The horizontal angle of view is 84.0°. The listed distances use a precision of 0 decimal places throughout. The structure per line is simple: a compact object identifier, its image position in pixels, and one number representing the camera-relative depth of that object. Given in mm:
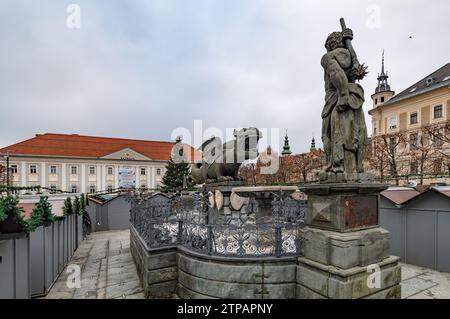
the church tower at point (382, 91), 51750
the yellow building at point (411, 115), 23734
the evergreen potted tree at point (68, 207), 8125
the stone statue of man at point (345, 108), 4574
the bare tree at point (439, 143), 20500
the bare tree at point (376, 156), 23536
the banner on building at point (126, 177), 52844
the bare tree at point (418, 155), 22445
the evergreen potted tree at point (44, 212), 5534
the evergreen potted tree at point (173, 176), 40188
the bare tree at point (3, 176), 36725
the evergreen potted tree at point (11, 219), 3697
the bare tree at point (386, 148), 22777
